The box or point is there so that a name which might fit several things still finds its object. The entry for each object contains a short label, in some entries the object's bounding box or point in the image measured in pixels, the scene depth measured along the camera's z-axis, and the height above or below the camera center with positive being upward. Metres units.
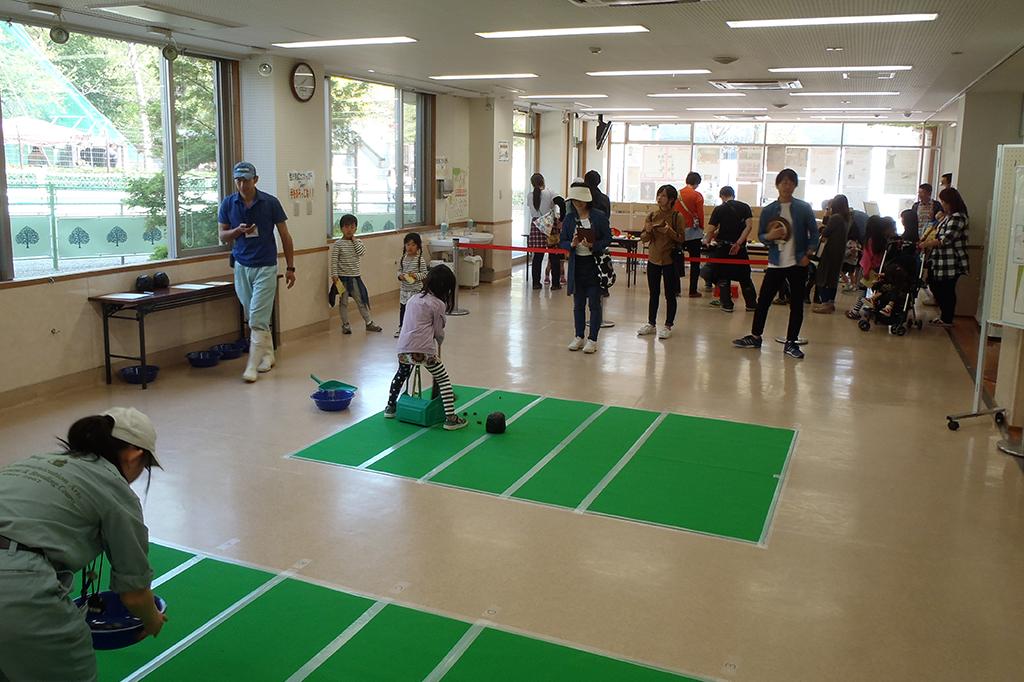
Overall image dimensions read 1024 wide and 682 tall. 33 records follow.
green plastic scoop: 6.53 -1.43
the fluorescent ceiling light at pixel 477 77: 10.55 +1.47
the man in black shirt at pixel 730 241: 11.27 -0.50
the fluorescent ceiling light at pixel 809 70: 9.24 +1.44
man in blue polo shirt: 7.20 -0.43
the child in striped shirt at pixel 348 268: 9.31 -0.77
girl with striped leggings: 5.87 -0.90
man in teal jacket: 8.19 -0.36
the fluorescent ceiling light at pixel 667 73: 9.65 +1.45
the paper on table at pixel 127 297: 6.92 -0.84
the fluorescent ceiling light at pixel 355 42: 7.77 +1.38
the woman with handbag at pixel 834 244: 10.84 -0.47
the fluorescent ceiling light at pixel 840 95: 11.89 +1.51
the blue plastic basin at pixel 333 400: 6.37 -1.48
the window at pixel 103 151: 6.59 +0.34
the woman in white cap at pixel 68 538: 2.18 -0.91
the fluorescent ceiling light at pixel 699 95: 12.35 +1.52
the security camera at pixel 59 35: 6.30 +1.12
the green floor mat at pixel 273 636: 3.13 -1.69
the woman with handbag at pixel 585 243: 8.16 -0.40
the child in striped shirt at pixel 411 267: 8.60 -0.70
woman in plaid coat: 9.71 -0.43
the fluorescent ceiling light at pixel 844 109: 14.27 +1.59
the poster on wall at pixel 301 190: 8.94 +0.05
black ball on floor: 5.92 -1.52
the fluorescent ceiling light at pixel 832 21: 6.27 +1.35
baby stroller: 9.70 -0.94
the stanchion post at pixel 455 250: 11.48 -0.68
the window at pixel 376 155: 10.59 +0.54
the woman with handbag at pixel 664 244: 9.02 -0.43
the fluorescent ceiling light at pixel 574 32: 6.89 +1.36
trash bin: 12.54 -1.04
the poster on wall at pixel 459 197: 13.20 +0.01
